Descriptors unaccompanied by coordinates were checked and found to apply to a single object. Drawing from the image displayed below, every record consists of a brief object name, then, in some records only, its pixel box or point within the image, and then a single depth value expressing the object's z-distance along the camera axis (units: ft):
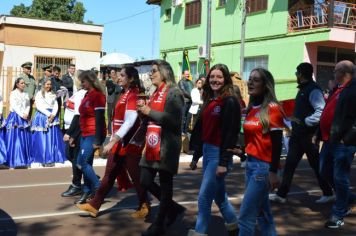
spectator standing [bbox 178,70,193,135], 52.80
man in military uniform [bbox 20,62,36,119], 44.65
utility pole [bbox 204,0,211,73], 65.00
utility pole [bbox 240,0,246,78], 82.99
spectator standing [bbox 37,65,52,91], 45.50
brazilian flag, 77.69
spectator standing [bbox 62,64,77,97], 48.39
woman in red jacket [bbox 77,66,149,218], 22.29
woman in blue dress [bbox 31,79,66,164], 38.22
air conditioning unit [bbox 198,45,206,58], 80.10
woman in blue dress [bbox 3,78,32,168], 37.29
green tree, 176.55
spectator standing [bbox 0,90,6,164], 37.04
